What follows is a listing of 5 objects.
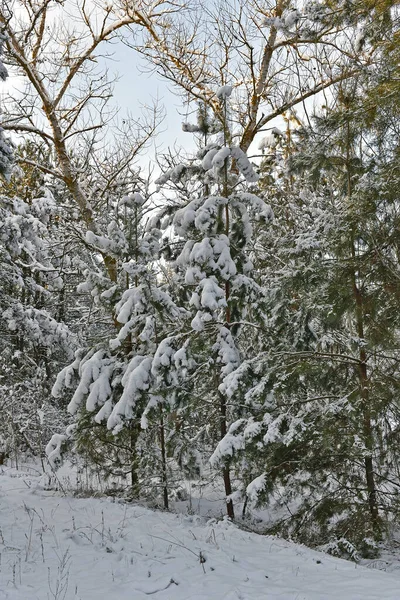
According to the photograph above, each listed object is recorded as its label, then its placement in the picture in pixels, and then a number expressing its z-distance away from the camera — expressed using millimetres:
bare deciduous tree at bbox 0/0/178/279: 9102
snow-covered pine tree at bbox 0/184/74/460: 11016
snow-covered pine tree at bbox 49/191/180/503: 6613
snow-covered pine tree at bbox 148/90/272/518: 6004
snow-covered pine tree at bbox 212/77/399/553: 5531
